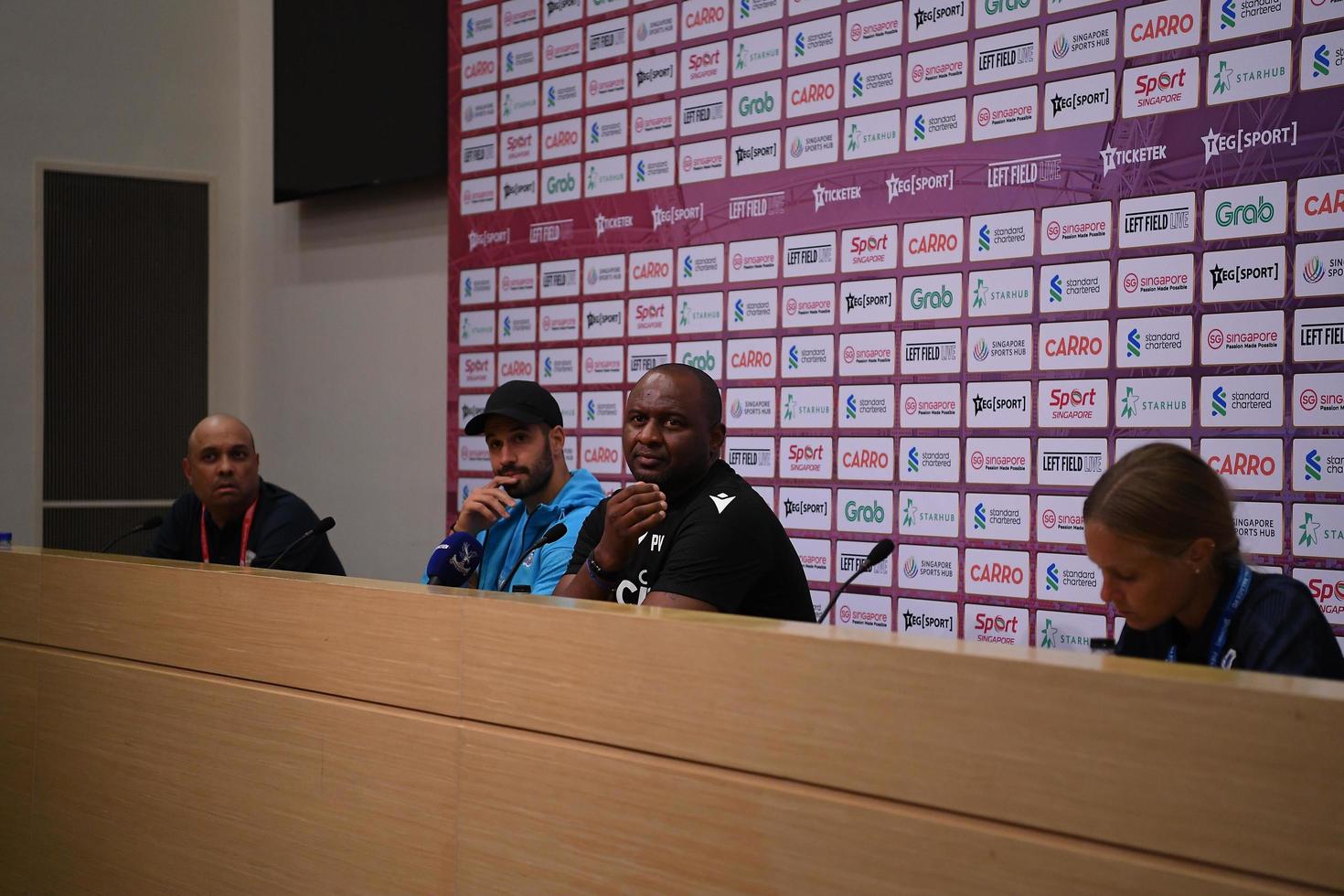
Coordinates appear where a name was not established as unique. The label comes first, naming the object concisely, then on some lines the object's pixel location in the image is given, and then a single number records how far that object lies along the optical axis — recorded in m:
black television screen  4.93
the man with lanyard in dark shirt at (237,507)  3.59
